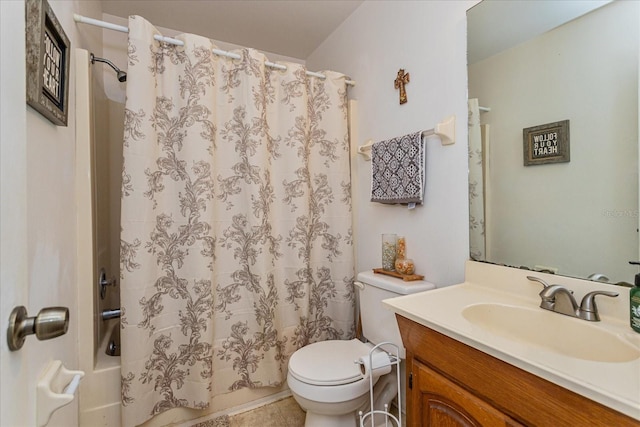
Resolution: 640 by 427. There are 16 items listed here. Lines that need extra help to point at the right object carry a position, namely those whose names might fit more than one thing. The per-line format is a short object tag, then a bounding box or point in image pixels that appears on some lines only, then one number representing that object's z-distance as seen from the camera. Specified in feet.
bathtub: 4.40
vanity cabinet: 1.88
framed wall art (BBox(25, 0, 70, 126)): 2.56
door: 1.26
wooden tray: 4.73
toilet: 4.10
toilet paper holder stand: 4.10
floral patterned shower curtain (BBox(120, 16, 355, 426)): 4.67
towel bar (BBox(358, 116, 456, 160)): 4.32
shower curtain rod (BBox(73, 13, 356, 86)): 4.29
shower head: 4.87
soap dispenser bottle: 2.40
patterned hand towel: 4.67
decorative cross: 5.11
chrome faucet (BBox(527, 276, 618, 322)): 2.76
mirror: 2.84
